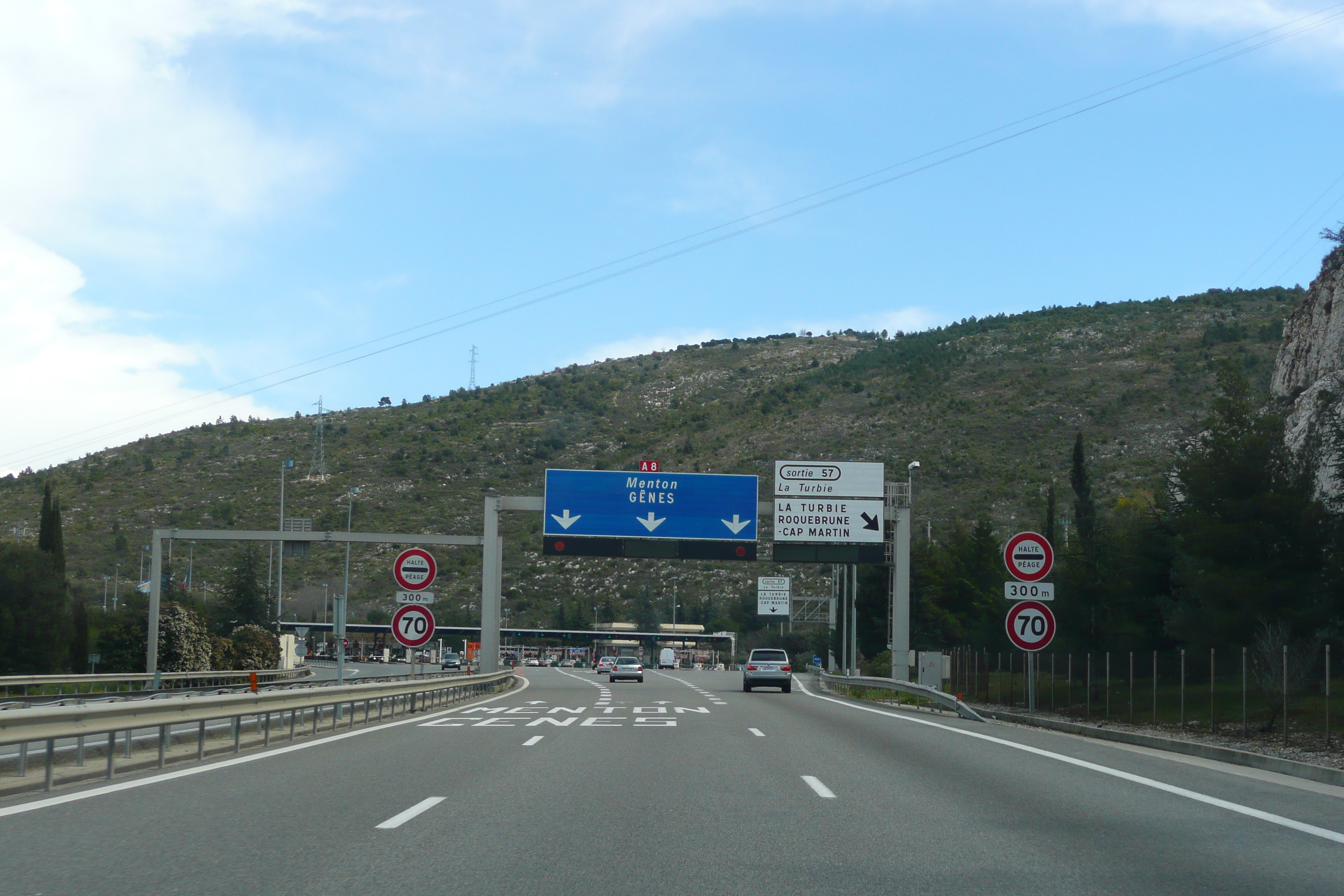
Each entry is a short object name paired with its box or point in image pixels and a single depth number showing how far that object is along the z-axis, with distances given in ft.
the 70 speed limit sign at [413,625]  81.76
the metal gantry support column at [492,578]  156.76
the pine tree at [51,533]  224.74
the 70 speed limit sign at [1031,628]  81.76
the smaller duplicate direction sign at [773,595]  280.51
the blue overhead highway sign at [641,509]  152.97
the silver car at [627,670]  196.54
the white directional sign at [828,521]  154.81
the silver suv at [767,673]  151.74
